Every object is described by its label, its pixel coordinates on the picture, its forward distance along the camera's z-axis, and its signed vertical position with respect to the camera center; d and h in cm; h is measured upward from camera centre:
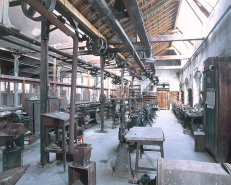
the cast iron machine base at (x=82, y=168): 245 -112
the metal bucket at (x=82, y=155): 246 -93
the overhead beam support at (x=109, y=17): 239 +132
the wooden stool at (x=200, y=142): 417 -124
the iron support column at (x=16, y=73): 670 +94
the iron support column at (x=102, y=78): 659 +62
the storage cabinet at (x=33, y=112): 548 -63
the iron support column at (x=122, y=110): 317 -32
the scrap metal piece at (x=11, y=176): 136 -74
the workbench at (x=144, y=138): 272 -74
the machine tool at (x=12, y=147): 313 -109
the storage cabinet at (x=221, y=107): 325 -28
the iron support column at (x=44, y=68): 358 +57
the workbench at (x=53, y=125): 329 -67
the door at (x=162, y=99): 1756 -59
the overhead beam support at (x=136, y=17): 246 +136
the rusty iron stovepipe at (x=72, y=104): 233 -15
